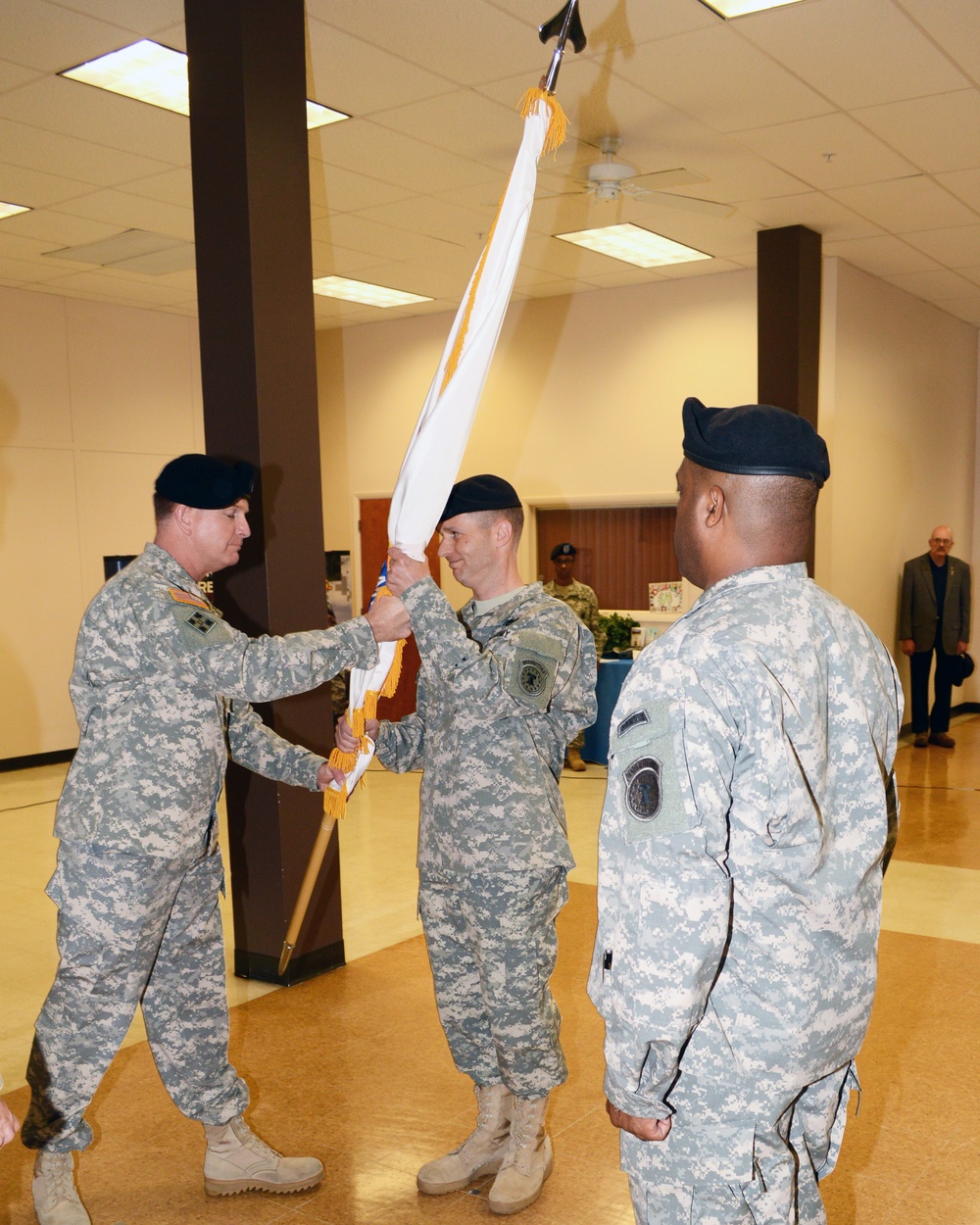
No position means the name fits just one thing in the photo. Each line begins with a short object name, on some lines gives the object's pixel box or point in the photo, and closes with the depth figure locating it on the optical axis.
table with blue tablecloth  7.51
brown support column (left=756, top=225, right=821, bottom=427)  7.12
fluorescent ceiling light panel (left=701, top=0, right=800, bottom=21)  4.16
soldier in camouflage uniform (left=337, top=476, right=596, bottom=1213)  2.53
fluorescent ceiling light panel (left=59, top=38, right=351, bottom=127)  4.52
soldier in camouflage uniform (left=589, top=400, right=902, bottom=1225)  1.45
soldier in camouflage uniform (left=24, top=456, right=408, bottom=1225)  2.48
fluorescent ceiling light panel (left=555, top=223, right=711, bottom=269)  7.07
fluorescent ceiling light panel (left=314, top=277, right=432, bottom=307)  8.35
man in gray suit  8.94
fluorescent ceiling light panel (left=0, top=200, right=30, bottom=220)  6.37
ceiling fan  5.49
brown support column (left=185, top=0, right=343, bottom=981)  3.79
